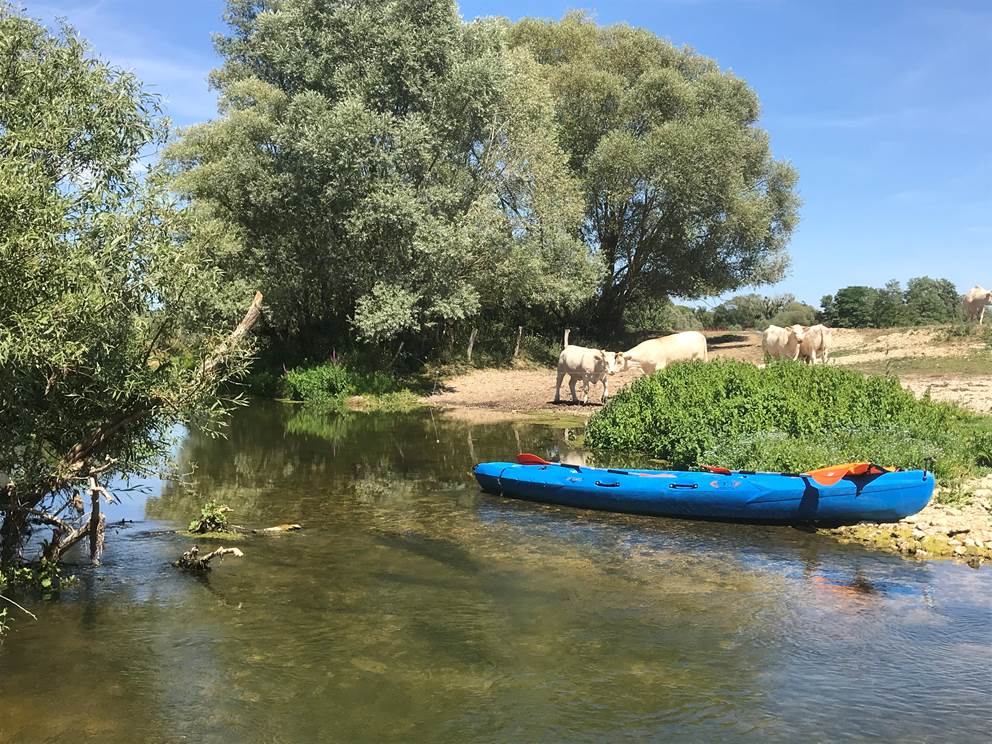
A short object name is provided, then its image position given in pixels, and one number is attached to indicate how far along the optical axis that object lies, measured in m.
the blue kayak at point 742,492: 12.18
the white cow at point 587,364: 25.77
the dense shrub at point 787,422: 14.77
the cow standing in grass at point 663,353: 26.78
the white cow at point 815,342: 27.64
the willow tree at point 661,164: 37.03
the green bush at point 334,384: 30.89
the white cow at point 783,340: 27.89
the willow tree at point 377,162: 28.33
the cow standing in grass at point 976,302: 33.03
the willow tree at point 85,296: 7.39
